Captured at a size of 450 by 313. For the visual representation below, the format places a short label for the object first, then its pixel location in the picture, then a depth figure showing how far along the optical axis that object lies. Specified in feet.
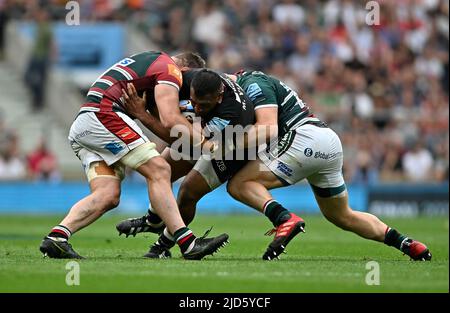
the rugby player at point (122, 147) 65.51
